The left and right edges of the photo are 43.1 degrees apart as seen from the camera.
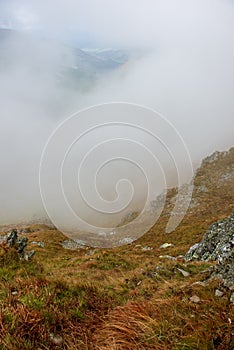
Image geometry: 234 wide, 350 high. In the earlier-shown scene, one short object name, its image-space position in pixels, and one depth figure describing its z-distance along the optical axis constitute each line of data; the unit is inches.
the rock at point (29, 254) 459.1
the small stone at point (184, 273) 418.5
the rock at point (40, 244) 1502.0
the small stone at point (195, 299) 229.1
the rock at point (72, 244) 1657.0
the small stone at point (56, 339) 190.5
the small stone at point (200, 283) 275.8
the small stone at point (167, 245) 1294.9
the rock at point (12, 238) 570.9
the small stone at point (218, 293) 237.1
